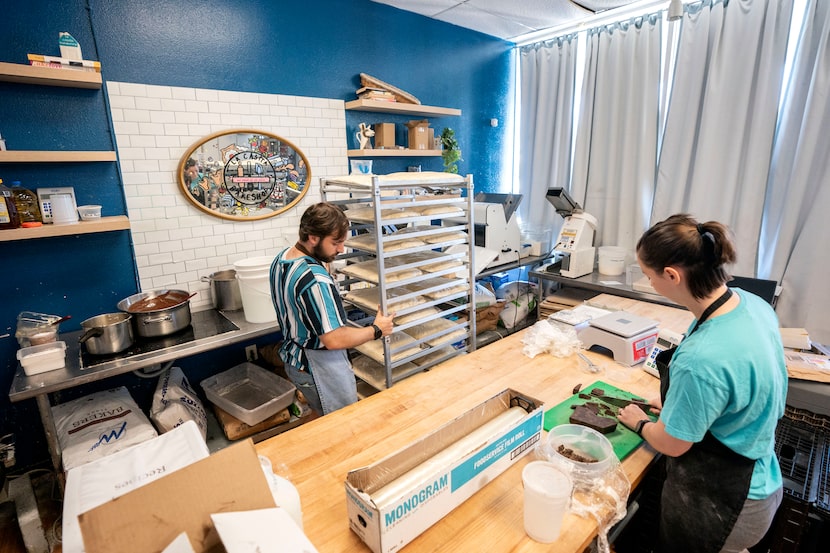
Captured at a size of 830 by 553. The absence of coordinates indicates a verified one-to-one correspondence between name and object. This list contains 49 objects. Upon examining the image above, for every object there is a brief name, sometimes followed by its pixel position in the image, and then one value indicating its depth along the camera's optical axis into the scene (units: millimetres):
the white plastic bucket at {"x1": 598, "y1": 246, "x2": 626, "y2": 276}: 3896
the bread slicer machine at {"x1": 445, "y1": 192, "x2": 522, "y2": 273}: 3718
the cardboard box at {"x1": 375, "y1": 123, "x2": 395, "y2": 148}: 3736
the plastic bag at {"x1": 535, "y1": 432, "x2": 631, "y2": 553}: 1185
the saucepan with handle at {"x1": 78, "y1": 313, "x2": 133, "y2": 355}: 2273
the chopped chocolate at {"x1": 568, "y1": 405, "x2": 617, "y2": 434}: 1502
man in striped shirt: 1952
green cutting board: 1455
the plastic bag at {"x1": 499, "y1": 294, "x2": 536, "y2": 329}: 4203
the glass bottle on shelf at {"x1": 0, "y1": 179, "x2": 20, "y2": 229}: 2219
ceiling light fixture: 2531
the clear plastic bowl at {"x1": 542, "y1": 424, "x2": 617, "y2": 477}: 1276
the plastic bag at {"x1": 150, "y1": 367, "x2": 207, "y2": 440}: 2613
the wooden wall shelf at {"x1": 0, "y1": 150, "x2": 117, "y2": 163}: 2221
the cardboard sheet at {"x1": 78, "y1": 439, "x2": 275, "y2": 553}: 746
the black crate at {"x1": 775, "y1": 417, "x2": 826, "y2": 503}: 1847
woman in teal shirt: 1159
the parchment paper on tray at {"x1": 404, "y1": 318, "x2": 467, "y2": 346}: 2834
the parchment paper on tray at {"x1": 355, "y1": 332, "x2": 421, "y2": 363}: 2629
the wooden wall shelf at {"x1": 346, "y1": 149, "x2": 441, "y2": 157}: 3654
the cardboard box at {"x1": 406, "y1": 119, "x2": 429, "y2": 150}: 3949
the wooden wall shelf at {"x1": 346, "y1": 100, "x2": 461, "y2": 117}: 3500
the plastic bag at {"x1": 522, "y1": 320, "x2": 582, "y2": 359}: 2189
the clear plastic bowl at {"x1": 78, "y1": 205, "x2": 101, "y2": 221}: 2500
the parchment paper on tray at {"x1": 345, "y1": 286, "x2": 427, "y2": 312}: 2672
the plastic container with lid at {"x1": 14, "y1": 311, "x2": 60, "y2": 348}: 2254
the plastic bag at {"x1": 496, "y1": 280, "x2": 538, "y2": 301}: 4488
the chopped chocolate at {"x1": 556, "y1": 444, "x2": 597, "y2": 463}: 1340
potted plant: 4070
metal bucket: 3004
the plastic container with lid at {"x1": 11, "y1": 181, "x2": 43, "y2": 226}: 2352
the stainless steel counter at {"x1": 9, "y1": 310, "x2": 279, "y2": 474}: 2053
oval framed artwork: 2965
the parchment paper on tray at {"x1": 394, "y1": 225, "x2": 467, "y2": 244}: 2729
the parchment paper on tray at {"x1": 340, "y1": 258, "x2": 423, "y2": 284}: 2537
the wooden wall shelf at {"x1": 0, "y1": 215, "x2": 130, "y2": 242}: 2197
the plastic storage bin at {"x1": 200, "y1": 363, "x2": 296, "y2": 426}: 2863
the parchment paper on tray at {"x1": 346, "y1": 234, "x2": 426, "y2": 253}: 2512
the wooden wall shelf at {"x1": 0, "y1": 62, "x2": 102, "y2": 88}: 2150
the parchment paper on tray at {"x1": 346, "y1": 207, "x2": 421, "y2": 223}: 2500
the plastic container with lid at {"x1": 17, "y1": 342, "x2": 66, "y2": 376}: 2131
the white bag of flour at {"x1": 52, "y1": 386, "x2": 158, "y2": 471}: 2244
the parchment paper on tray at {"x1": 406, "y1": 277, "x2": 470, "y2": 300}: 2782
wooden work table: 1129
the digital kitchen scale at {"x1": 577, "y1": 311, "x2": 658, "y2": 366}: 2043
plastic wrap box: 1049
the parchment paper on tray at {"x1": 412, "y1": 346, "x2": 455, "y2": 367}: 2896
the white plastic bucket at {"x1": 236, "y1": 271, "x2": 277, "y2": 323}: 2740
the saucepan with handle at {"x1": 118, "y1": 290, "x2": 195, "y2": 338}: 2502
